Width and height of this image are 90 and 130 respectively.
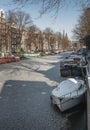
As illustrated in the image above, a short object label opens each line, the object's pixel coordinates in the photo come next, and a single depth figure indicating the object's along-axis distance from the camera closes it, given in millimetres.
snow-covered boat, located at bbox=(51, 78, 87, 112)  6609
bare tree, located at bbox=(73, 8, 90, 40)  22495
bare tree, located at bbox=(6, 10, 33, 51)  27755
